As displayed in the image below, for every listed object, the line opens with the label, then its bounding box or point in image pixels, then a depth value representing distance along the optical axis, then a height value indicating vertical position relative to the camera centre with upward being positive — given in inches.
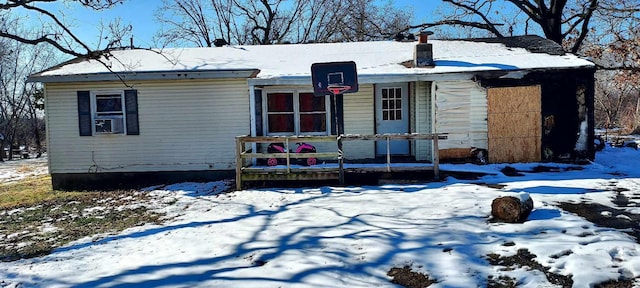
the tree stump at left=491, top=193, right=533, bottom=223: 224.8 -42.6
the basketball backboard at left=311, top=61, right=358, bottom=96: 382.3 +49.0
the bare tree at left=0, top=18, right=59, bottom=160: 1123.3 +100.8
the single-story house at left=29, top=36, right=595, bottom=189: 404.2 +24.1
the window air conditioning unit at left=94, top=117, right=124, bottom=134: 436.5 +12.1
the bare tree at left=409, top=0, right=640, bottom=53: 697.0 +185.9
